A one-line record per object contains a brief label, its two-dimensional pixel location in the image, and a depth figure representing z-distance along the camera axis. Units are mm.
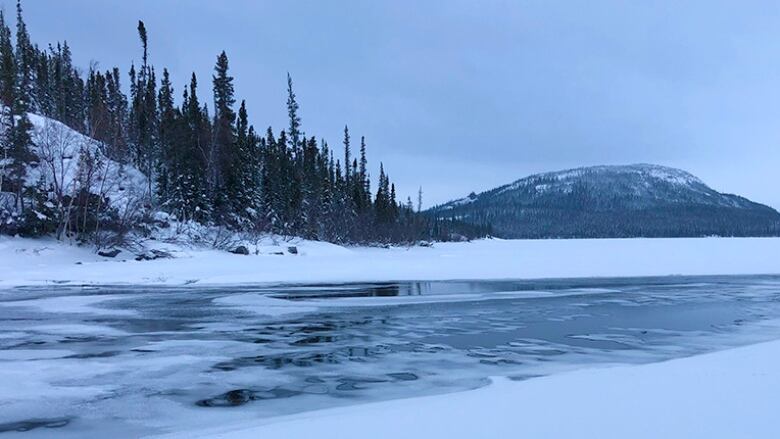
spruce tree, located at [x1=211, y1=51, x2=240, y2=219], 48781
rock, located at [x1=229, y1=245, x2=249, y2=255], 36625
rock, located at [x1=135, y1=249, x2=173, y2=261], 31359
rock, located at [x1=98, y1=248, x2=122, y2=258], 30719
